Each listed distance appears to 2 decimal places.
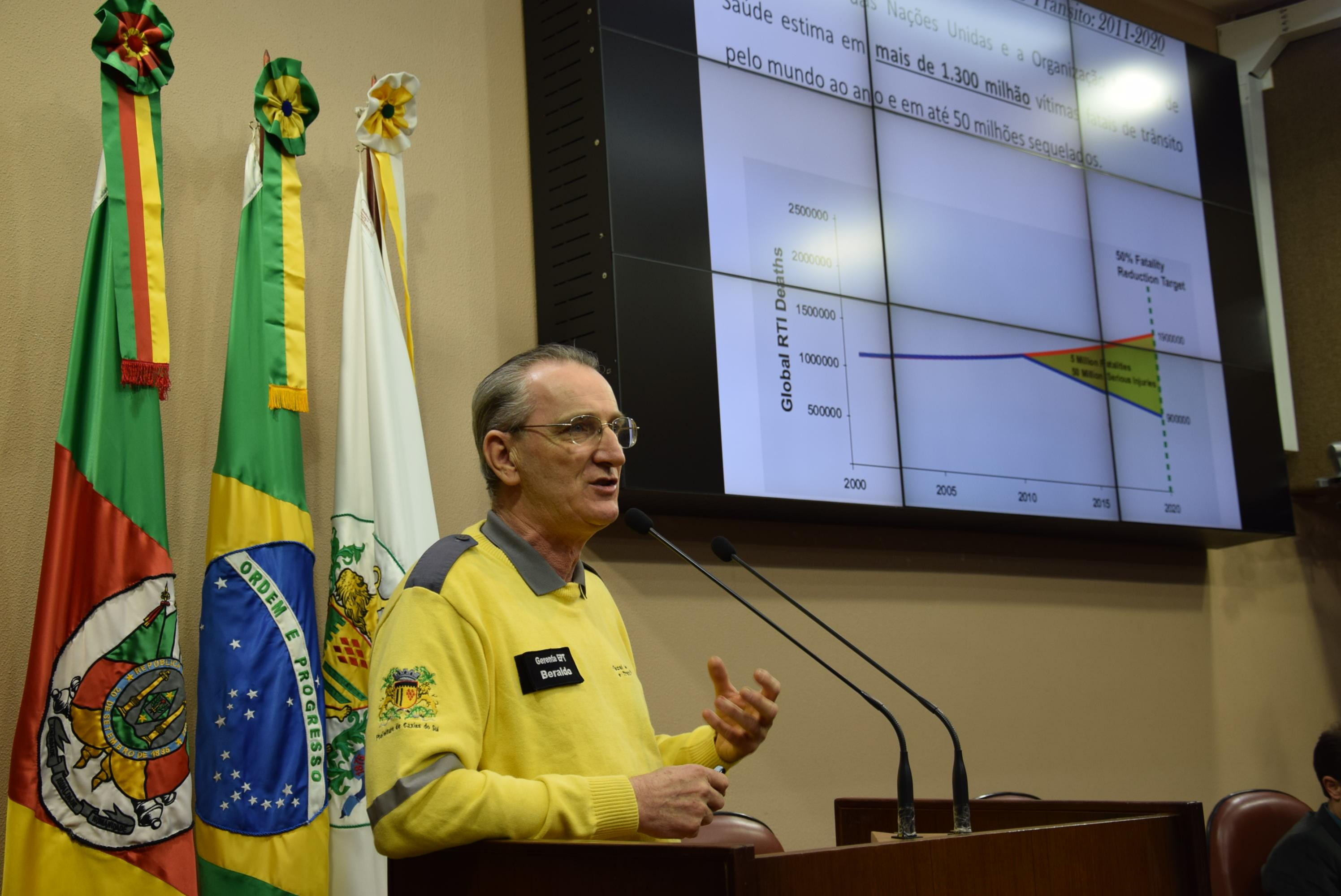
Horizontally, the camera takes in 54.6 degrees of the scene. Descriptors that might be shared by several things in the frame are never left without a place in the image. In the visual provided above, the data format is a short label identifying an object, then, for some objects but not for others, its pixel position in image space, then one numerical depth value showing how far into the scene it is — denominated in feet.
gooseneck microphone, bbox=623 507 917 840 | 5.76
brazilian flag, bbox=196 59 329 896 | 7.98
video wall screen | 11.32
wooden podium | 4.59
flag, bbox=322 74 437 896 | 8.52
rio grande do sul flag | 7.34
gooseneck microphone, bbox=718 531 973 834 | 5.98
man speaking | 5.32
